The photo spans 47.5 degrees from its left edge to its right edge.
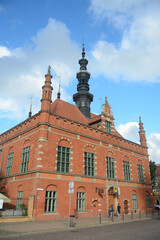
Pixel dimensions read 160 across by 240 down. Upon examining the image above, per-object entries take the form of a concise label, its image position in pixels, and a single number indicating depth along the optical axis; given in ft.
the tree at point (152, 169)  164.92
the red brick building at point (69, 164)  63.93
